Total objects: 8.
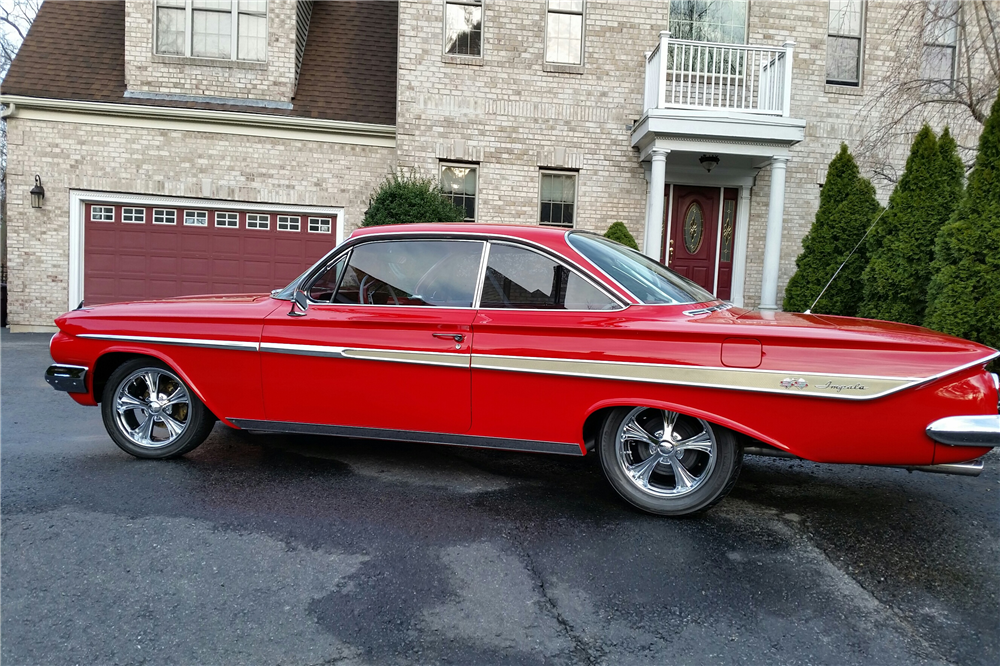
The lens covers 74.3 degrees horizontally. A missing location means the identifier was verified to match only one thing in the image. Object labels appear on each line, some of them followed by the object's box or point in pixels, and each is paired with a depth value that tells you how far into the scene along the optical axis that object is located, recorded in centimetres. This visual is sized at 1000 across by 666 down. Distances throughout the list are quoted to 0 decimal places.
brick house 1259
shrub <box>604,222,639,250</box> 1131
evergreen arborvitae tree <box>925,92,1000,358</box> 628
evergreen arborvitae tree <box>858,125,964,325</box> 756
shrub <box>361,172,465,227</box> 1077
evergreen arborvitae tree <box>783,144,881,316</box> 949
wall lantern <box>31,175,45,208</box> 1240
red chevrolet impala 314
